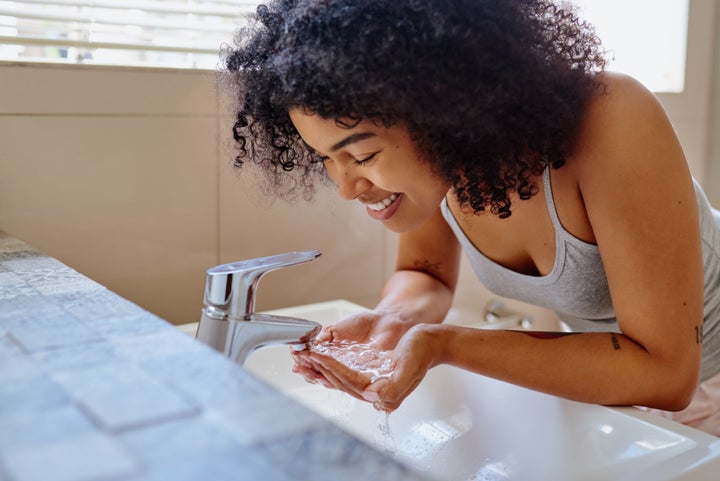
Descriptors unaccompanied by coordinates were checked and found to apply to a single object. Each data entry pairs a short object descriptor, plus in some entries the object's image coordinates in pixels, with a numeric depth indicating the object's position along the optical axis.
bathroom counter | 0.39
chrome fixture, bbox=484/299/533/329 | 1.58
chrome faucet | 0.73
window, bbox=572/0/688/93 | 1.84
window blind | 1.12
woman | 0.82
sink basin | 0.79
